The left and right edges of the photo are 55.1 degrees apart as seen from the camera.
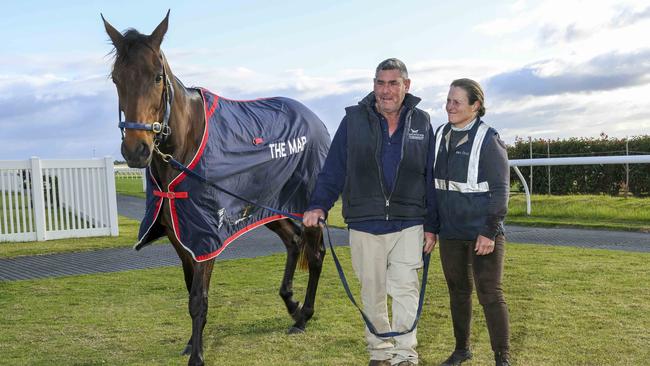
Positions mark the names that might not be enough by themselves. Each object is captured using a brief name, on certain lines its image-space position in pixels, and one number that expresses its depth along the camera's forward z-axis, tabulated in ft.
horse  11.53
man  11.18
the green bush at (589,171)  50.44
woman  11.27
